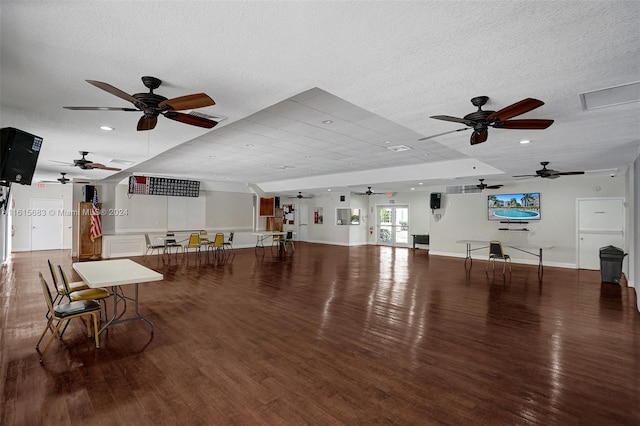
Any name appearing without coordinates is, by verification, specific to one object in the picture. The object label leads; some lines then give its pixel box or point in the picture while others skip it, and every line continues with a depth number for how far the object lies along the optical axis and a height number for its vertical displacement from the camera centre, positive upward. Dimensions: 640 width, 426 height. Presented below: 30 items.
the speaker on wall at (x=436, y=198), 11.27 +0.68
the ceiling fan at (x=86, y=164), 6.26 +1.08
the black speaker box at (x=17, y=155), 3.52 +0.72
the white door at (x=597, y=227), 8.12 -0.25
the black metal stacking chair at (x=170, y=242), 9.85 -0.88
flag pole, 9.65 -1.25
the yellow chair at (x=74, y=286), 3.74 -0.95
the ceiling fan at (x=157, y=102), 2.52 +0.98
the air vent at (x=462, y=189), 10.55 +0.98
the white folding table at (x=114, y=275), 3.40 -0.72
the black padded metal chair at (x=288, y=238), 13.09 -0.97
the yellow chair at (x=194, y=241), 9.95 -0.83
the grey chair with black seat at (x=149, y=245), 9.30 -0.92
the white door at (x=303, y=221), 16.31 -0.28
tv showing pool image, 9.33 +0.35
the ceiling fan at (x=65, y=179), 8.84 +1.10
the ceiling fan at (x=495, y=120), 2.84 +0.99
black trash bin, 6.74 -1.03
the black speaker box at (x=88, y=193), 9.88 +0.72
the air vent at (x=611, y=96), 2.68 +1.13
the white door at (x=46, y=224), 11.42 -0.34
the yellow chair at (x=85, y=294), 3.47 -0.96
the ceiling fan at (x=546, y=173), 6.50 +0.96
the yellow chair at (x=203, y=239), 10.21 -0.80
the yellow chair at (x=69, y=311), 3.12 -1.01
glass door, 14.07 -0.41
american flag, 9.55 -0.18
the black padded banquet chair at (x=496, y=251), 7.96 -0.88
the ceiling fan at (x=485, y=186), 8.77 +0.92
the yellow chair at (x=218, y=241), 10.16 -0.84
